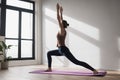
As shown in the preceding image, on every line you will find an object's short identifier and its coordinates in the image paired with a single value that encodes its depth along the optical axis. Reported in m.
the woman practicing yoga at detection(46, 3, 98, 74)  4.00
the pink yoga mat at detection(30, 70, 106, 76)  4.16
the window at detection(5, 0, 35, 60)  6.49
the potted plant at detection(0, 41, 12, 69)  5.51
